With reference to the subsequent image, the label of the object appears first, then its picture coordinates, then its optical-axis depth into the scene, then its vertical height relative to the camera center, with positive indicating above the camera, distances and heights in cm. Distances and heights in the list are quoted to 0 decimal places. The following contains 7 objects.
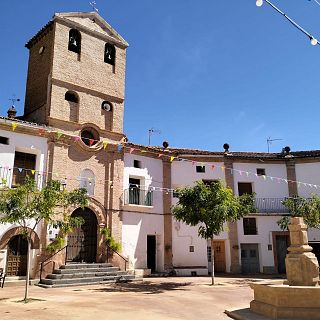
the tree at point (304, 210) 1923 +199
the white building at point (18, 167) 1587 +377
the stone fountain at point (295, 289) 812 -97
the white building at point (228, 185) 2089 +256
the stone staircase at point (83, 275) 1542 -122
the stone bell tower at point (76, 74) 1903 +960
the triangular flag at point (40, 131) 1708 +545
